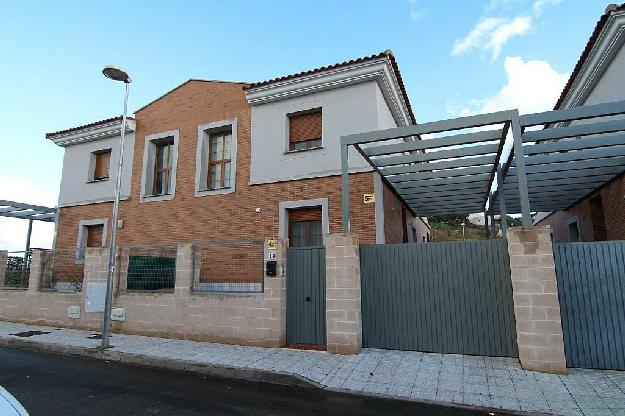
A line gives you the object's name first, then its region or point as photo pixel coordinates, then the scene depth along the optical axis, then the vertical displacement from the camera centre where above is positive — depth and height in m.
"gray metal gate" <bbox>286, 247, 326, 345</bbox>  7.11 -0.64
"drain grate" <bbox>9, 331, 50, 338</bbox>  8.35 -1.65
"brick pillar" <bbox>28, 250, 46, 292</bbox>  9.99 -0.16
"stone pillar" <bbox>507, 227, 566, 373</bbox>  5.34 -0.56
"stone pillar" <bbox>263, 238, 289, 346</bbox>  7.07 -0.49
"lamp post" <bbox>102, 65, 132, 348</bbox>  7.20 +0.65
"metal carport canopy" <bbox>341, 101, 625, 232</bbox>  6.00 +2.38
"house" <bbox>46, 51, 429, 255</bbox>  9.64 +3.49
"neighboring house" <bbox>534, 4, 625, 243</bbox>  7.05 +4.26
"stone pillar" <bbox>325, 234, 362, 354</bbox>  6.57 -0.57
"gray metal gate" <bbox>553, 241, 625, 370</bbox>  5.43 -0.60
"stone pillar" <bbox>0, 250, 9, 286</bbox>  10.91 +0.12
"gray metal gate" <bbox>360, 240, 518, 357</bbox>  6.17 -0.61
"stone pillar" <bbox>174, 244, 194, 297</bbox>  7.93 -0.16
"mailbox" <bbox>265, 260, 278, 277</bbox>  7.21 -0.04
